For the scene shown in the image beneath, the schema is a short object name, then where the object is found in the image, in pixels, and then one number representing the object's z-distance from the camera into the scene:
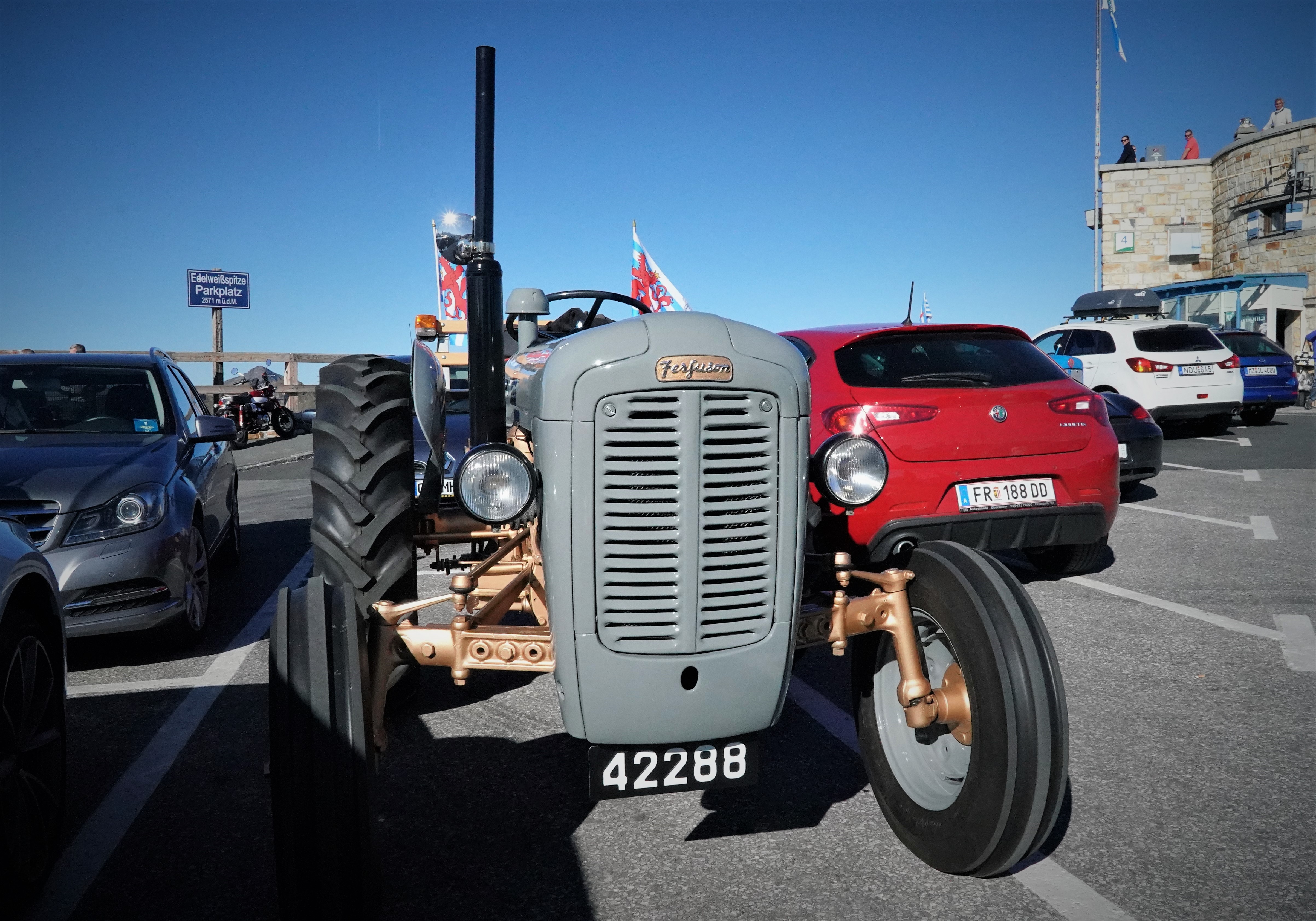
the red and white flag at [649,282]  13.58
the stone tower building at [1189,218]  33.47
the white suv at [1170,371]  12.30
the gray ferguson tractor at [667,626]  2.19
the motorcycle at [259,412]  18.22
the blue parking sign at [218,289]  23.59
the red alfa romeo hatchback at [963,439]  4.66
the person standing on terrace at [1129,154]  33.66
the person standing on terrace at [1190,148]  36.22
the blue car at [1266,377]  14.36
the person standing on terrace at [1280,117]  32.97
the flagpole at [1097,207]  33.62
